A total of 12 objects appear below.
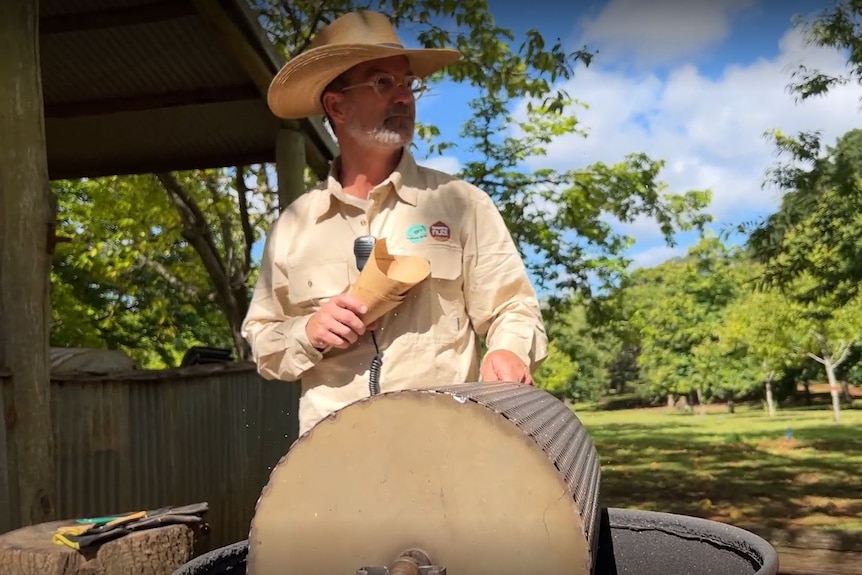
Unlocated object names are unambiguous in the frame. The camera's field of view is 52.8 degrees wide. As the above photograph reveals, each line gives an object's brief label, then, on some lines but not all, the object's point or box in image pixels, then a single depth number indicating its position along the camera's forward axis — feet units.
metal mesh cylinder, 3.91
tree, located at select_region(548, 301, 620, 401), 148.05
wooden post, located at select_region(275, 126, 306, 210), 22.34
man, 6.88
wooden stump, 8.86
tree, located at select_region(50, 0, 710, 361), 31.71
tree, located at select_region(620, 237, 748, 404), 127.85
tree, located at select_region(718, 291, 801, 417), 90.38
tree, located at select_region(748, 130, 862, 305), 30.37
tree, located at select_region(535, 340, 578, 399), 102.51
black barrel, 5.87
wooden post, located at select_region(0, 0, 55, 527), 12.42
